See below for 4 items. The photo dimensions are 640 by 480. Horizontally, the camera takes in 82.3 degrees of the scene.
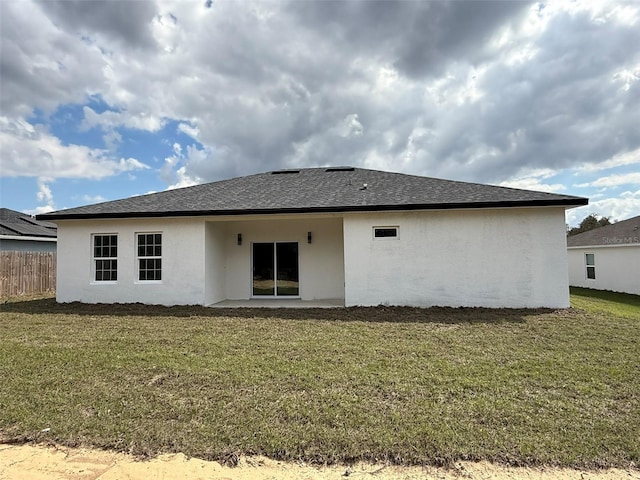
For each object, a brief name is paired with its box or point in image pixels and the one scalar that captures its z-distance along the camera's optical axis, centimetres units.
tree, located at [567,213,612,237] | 4922
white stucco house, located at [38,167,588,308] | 1068
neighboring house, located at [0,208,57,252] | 1967
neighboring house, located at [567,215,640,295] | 1888
